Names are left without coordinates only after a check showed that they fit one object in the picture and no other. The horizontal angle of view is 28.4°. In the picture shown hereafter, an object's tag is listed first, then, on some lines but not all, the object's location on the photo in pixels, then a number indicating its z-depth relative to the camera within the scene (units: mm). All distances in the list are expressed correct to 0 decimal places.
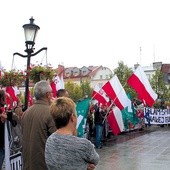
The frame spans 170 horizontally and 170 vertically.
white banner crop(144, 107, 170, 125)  18141
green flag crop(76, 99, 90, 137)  9722
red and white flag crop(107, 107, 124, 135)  11773
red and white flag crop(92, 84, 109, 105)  12793
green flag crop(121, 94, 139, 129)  15187
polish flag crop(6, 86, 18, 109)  10111
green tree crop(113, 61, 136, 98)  41500
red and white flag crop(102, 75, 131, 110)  11375
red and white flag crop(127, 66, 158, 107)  11262
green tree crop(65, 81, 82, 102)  62719
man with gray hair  3664
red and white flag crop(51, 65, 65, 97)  11305
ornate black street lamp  7793
